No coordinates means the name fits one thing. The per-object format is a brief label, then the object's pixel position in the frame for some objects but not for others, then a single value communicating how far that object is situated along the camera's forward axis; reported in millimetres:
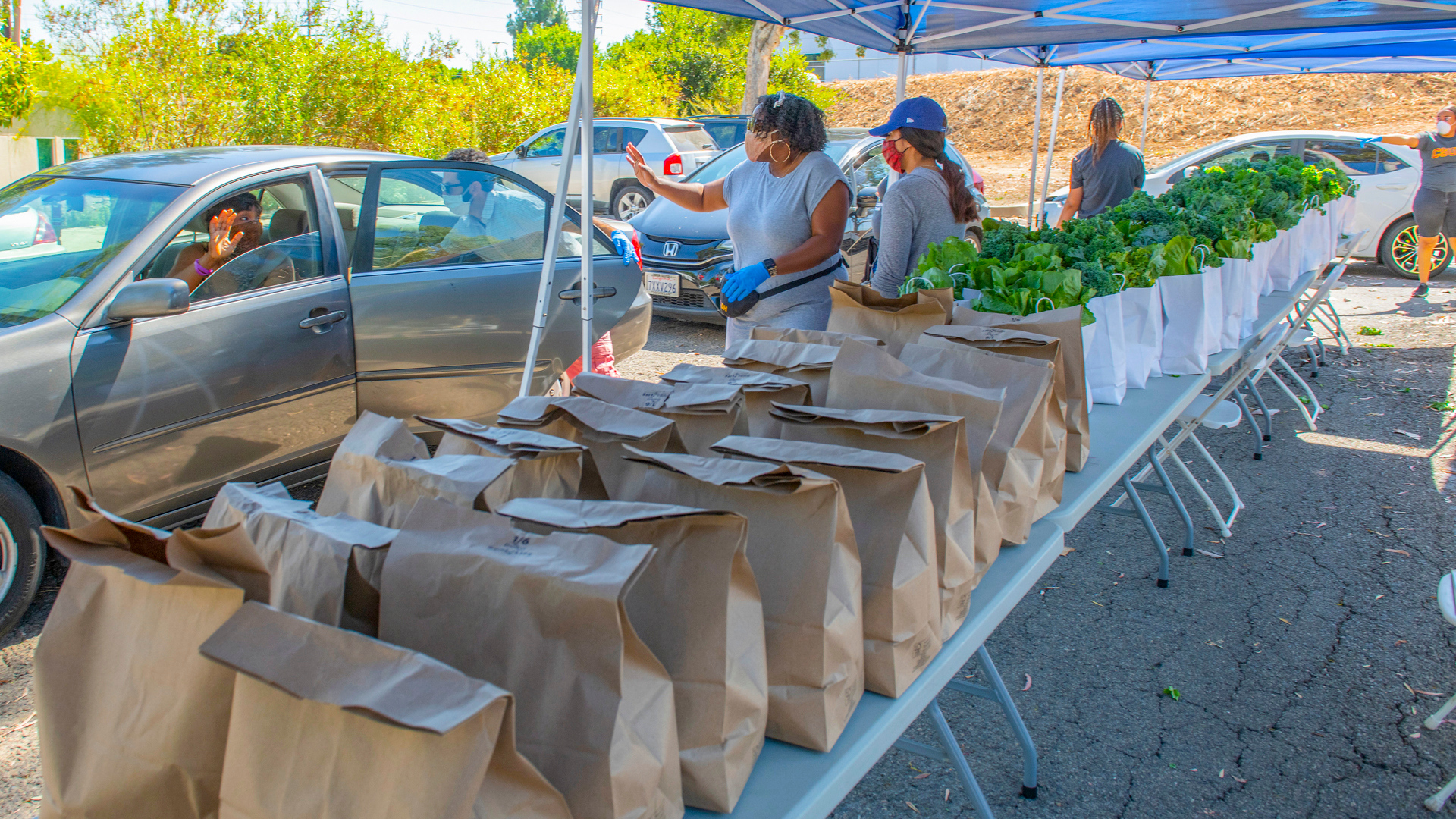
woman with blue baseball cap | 3410
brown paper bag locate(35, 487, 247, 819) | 929
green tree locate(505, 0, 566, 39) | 99500
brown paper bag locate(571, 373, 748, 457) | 1526
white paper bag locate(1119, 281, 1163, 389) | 2793
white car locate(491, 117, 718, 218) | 12297
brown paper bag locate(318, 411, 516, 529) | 1224
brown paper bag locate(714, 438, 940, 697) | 1240
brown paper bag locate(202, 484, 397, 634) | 1035
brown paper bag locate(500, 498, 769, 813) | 1032
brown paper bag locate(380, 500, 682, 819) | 910
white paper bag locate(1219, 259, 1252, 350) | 3359
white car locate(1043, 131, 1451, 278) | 9977
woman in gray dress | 3236
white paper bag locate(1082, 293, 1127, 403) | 2547
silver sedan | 2887
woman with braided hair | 5809
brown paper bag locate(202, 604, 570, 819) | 793
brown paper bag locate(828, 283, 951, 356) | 2154
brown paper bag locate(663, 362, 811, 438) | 1618
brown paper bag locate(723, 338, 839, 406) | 1786
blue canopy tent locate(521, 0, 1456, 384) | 4922
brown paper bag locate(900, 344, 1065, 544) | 1659
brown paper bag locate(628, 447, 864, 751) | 1137
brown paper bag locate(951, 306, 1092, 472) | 1977
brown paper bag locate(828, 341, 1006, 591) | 1563
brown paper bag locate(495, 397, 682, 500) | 1406
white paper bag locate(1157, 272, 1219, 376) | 2975
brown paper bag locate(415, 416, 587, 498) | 1308
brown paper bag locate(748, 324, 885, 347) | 1959
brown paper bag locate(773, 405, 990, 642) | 1378
